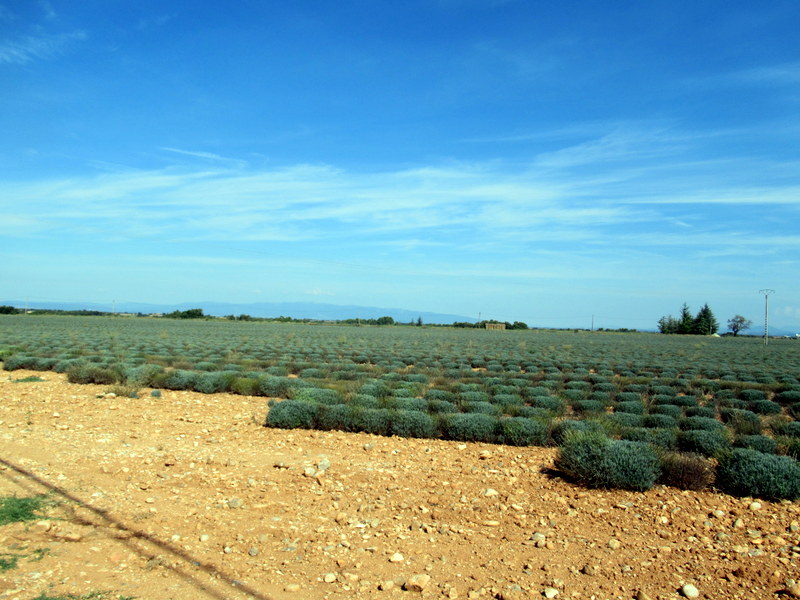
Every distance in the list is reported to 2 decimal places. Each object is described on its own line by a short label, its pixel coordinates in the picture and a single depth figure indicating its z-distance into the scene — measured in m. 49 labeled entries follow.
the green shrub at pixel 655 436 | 11.17
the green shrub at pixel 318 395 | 14.11
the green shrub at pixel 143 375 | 18.34
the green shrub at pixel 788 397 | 20.78
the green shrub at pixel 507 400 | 16.67
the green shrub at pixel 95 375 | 18.94
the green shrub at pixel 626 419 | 14.38
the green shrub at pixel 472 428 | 11.61
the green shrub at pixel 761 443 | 10.91
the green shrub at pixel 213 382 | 18.27
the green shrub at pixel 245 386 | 18.33
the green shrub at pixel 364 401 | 14.19
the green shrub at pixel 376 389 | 17.16
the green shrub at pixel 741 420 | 13.43
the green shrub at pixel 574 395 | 19.18
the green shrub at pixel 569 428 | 11.08
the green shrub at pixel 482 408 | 14.48
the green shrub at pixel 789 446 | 10.28
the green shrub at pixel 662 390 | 21.71
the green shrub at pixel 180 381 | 18.69
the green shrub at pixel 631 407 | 16.89
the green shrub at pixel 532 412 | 14.09
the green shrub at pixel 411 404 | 14.20
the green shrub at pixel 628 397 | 19.36
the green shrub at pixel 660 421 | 14.27
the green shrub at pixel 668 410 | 16.73
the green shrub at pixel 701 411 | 16.98
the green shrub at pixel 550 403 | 16.39
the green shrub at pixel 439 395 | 17.47
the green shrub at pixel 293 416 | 12.39
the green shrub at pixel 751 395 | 21.23
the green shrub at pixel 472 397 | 16.92
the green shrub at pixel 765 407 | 18.62
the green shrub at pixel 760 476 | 7.75
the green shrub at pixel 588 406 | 16.51
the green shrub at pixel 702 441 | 10.82
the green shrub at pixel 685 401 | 19.06
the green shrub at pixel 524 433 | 11.27
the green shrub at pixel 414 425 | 11.79
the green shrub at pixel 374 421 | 11.99
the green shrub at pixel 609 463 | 8.05
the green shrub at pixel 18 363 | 23.70
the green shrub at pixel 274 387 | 17.94
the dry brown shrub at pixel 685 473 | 8.27
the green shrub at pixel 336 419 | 12.23
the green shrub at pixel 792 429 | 13.44
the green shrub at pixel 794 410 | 18.18
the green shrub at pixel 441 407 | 14.75
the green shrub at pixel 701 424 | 13.49
